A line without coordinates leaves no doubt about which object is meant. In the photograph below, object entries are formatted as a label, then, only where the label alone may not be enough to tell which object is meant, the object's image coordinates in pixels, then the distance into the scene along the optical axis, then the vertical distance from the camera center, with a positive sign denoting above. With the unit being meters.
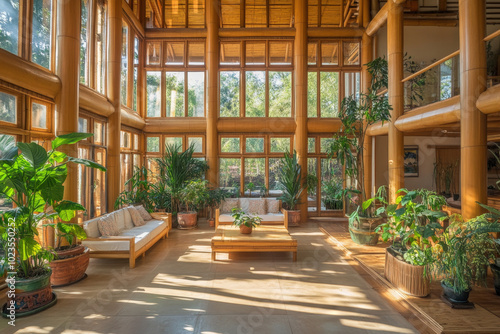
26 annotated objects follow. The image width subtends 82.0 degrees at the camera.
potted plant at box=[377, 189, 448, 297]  3.62 -0.96
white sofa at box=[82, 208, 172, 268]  4.80 -1.19
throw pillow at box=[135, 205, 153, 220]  6.73 -0.95
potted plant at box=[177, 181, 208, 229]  7.61 -0.69
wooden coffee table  5.12 -1.28
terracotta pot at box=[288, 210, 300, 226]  8.10 -1.27
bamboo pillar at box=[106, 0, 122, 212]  6.88 +1.97
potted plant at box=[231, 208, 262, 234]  5.56 -0.97
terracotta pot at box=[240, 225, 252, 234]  5.55 -1.09
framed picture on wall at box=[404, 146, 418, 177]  9.18 +0.37
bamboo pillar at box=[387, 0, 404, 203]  6.57 +1.92
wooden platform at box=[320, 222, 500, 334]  2.99 -1.60
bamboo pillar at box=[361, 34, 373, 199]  8.97 +2.62
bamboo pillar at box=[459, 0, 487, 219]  4.35 +0.88
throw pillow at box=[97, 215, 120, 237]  5.13 -0.98
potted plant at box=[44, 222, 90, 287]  3.94 -1.26
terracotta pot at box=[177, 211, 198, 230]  7.70 -1.28
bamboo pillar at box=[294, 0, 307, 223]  8.83 +2.57
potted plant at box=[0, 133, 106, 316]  3.29 -0.50
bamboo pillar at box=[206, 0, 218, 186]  8.94 +2.67
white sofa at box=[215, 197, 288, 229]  6.89 -1.18
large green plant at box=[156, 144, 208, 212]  8.09 +0.07
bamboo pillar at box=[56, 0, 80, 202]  4.88 +1.68
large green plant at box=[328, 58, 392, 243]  6.20 +1.07
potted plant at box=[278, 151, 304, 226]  8.15 -0.40
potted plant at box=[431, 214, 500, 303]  3.28 -0.99
